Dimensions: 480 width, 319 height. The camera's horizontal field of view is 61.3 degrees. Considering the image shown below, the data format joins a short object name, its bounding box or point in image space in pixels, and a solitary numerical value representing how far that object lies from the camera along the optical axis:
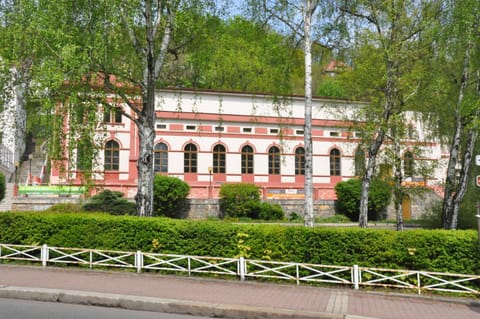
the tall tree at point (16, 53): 11.88
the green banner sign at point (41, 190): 24.29
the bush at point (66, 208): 22.15
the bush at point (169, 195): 25.34
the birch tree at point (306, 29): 13.27
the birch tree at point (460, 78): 14.25
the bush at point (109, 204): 22.70
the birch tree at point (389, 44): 15.02
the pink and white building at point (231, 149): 29.34
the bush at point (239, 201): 26.91
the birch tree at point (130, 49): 11.70
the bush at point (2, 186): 23.89
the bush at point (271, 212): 26.92
